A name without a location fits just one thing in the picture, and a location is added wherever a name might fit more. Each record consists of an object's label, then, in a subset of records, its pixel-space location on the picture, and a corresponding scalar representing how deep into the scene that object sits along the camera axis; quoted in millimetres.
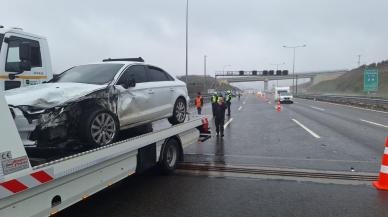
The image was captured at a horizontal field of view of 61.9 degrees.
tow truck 3008
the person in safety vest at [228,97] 21139
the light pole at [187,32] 28928
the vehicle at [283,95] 40500
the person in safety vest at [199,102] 20300
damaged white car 4148
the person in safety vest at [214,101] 13564
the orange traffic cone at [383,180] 5801
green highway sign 33844
